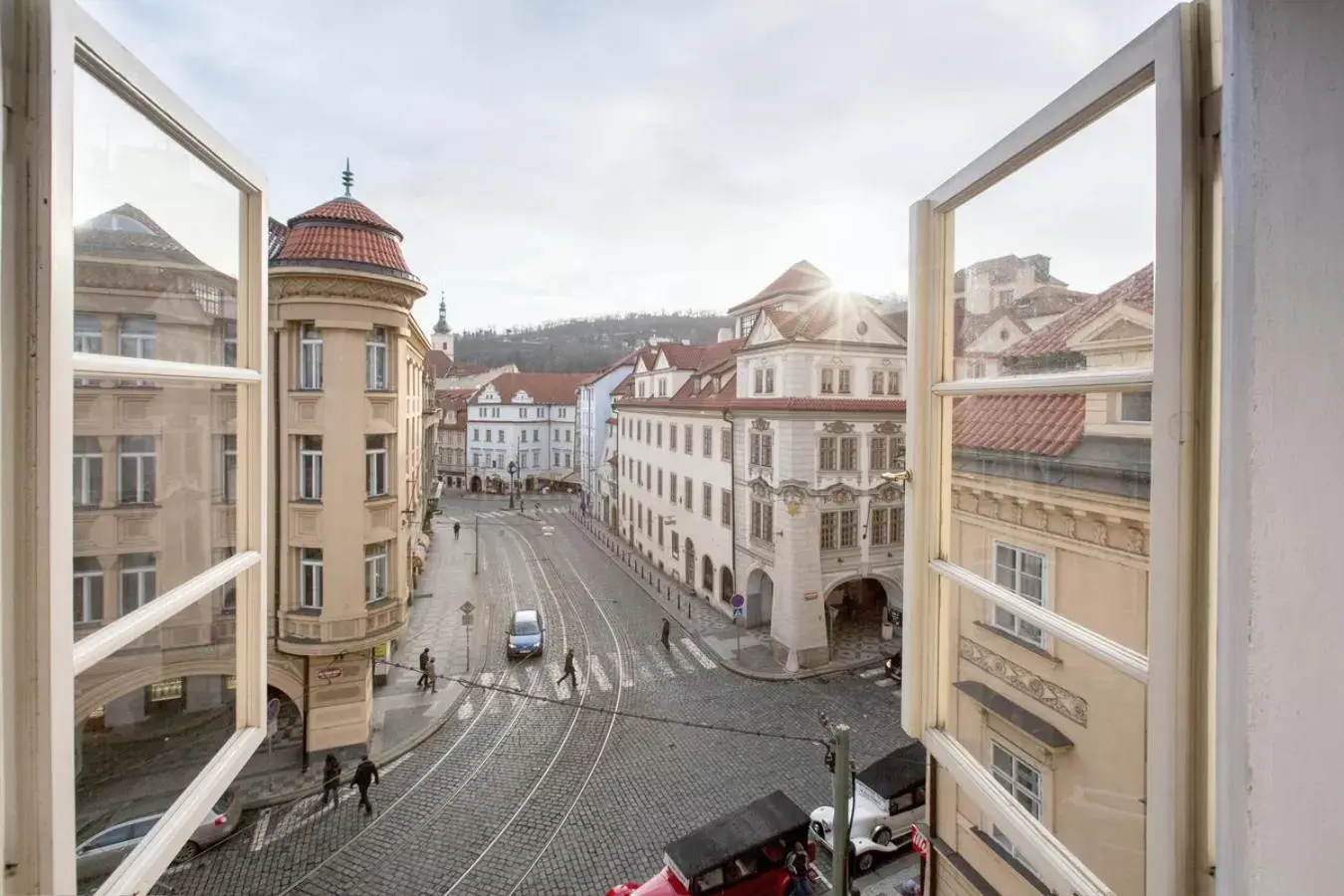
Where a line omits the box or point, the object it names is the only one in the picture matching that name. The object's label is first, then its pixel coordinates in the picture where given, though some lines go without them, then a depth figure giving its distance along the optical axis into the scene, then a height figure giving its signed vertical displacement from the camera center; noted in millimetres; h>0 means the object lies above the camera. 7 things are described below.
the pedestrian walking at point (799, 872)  9141 -5801
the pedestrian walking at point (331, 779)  12312 -6016
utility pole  7277 -3939
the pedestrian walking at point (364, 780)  11852 -5823
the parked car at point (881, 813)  10688 -5906
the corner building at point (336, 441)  12398 -38
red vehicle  8906 -5429
